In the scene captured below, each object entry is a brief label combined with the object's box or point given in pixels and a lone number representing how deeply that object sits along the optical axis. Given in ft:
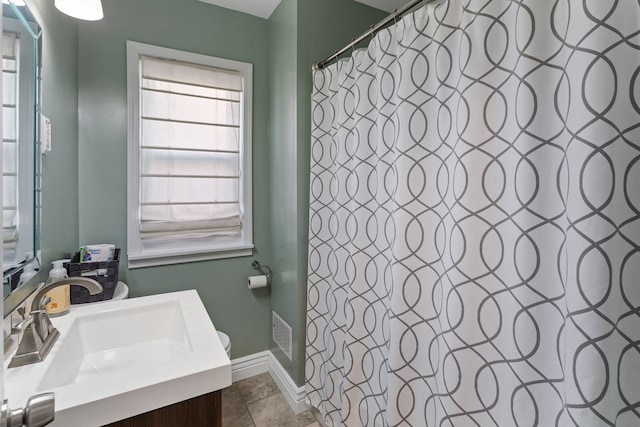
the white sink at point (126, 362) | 2.33
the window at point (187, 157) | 6.00
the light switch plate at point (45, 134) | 3.93
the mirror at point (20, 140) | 2.96
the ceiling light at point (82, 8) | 3.73
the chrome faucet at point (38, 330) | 2.75
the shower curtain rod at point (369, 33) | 3.71
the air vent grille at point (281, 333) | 6.43
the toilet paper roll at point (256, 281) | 6.87
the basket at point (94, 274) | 4.59
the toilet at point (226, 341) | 5.67
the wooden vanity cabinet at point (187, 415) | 2.46
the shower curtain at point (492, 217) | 2.15
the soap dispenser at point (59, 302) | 3.70
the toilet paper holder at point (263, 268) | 7.16
